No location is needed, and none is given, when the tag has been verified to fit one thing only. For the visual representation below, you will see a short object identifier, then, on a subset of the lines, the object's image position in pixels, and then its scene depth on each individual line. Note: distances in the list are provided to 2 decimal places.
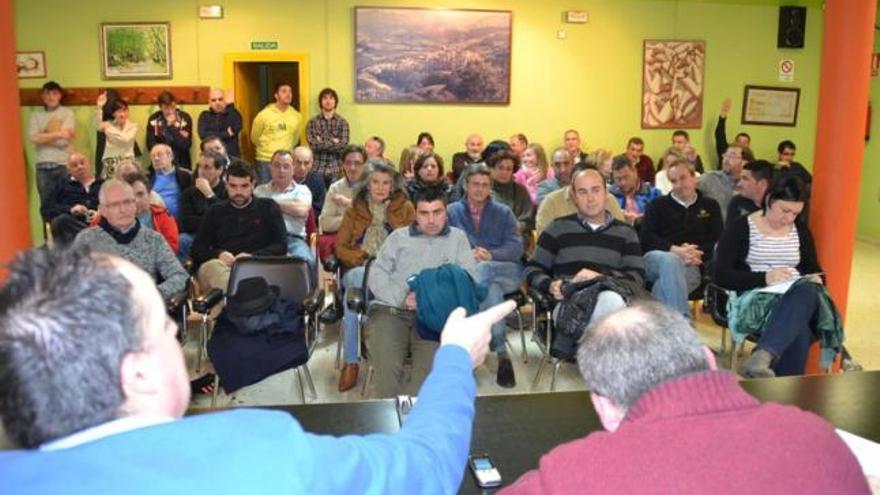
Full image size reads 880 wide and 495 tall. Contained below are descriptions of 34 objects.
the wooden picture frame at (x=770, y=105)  9.55
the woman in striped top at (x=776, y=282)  3.49
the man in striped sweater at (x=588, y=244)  3.81
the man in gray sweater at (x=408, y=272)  3.65
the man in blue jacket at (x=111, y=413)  0.82
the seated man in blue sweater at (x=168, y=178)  5.73
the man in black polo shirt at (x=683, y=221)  4.71
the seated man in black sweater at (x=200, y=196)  5.19
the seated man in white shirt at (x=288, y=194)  5.26
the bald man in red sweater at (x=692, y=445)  1.04
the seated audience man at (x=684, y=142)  7.78
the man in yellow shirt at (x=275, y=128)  8.23
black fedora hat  3.56
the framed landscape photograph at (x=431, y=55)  8.50
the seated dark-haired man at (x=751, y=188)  4.74
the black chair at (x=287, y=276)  3.84
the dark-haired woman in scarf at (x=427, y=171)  5.00
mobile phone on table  1.54
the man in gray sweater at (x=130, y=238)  3.75
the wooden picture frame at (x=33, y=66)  8.33
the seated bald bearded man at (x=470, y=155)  8.23
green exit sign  8.52
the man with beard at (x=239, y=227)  4.55
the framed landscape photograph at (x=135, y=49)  8.34
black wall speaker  9.42
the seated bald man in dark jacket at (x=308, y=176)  6.27
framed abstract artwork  9.22
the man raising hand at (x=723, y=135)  9.26
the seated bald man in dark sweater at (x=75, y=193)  5.66
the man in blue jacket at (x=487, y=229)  4.47
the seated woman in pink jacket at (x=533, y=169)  7.05
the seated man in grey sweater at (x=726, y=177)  6.13
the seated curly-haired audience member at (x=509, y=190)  5.45
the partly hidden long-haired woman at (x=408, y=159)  7.14
